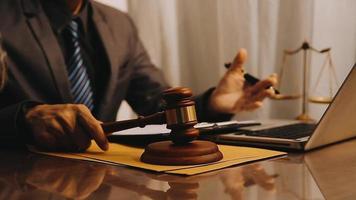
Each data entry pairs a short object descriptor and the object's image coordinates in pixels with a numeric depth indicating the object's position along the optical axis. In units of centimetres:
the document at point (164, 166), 58
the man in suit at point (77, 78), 81
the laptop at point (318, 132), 66
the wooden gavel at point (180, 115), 62
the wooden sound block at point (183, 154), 60
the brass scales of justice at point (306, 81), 124
